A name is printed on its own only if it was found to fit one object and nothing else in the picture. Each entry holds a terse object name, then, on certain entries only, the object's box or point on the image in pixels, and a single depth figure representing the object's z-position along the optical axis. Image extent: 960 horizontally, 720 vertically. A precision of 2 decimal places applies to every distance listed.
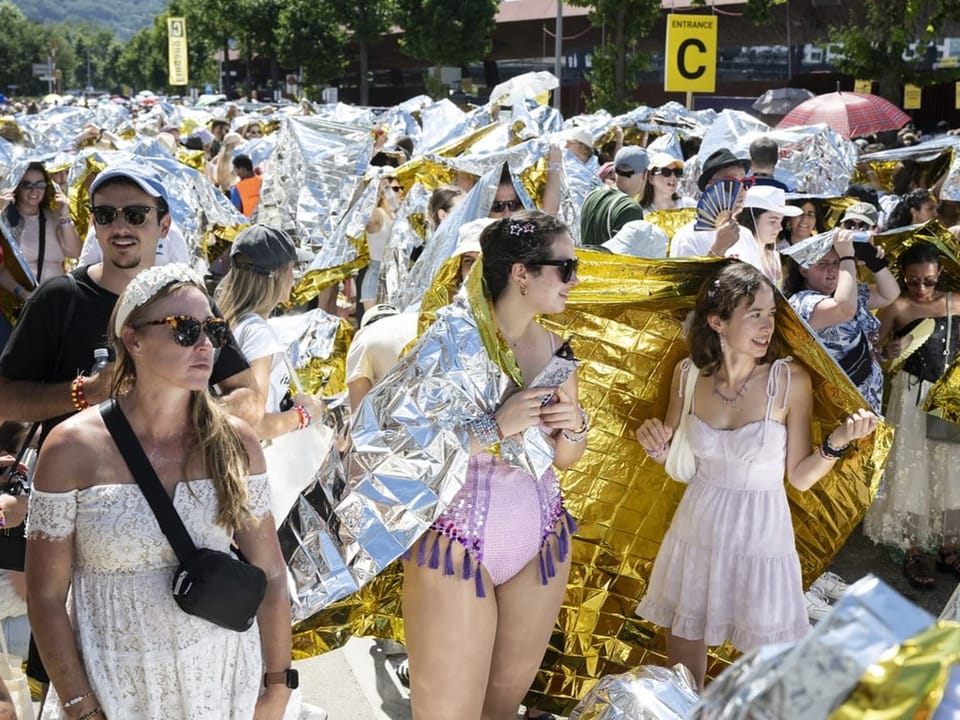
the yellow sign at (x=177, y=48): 33.16
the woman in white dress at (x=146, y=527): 2.40
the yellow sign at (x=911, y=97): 15.61
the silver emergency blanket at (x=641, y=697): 2.52
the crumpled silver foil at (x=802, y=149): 9.28
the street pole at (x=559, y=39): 26.43
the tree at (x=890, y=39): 17.80
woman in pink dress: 3.46
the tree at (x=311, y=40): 47.47
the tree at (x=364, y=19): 45.84
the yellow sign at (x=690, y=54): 11.30
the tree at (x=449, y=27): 38.81
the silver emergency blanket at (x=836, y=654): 0.99
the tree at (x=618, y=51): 21.56
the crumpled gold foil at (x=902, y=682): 0.99
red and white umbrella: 14.13
